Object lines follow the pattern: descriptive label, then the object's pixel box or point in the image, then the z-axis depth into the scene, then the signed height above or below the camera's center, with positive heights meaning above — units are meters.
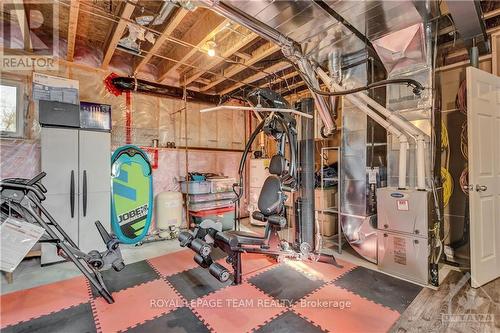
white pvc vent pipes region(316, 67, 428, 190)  2.97 +0.49
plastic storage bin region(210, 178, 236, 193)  5.20 -0.37
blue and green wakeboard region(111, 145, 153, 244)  4.23 -0.46
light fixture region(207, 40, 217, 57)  3.52 +1.77
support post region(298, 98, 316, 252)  3.79 -0.31
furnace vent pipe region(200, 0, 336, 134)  2.36 +1.51
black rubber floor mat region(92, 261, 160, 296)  2.84 -1.38
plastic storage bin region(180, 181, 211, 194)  4.92 -0.38
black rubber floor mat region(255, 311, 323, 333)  2.08 -1.40
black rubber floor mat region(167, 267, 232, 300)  2.70 -1.38
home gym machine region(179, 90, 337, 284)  2.74 -0.64
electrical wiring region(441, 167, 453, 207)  3.62 -0.29
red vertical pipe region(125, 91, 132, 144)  4.66 +0.98
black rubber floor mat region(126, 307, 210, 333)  2.09 -1.40
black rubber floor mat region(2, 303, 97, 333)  2.10 -1.39
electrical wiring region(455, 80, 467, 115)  3.40 +0.97
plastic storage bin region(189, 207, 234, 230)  4.96 -1.02
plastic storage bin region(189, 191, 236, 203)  4.95 -0.61
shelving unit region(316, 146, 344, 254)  3.83 -0.77
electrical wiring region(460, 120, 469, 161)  3.47 +0.35
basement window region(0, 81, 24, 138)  3.56 +0.90
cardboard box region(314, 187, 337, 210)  4.46 -0.59
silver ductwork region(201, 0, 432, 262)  2.46 +1.44
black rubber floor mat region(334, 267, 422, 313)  2.52 -1.40
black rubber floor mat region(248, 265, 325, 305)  2.65 -1.39
